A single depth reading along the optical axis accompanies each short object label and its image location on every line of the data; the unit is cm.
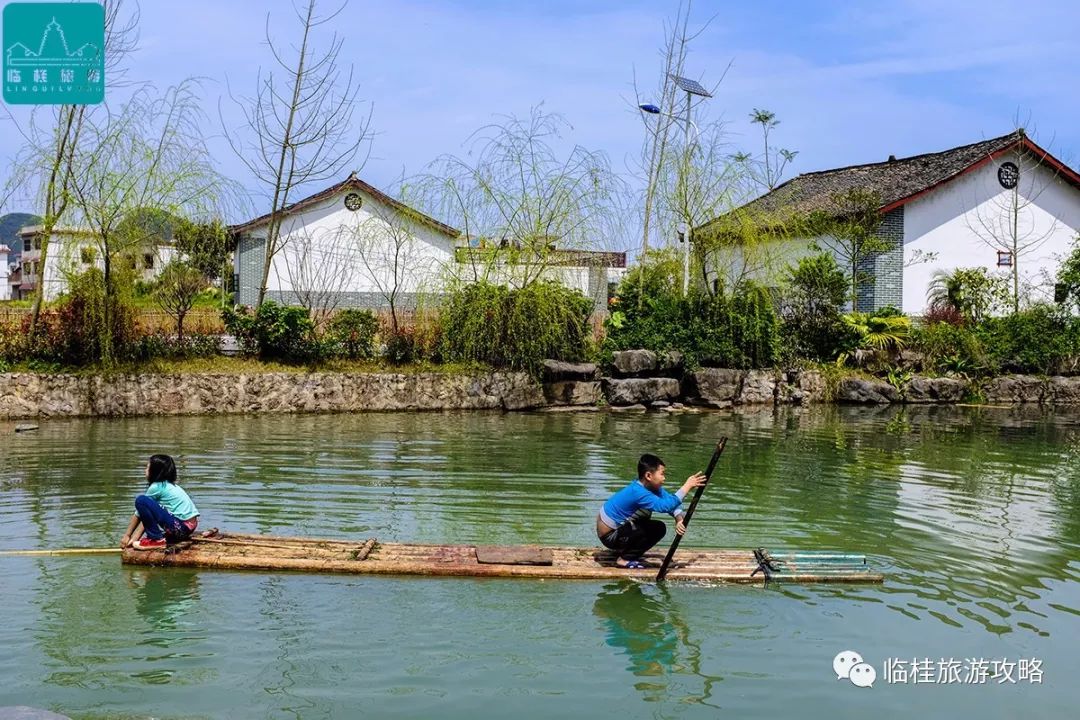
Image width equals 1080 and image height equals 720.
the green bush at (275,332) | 2144
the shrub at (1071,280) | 2658
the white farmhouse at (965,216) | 2664
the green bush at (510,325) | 2220
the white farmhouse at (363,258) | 2330
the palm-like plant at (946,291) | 2678
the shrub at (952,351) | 2475
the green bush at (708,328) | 2345
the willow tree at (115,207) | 1948
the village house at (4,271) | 6128
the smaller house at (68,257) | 1973
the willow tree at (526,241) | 2292
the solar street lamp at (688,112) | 2441
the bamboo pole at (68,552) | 834
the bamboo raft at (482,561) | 775
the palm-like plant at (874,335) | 2473
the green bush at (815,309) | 2494
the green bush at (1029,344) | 2503
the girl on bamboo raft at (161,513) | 812
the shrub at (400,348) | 2252
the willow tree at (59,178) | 1939
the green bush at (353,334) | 2220
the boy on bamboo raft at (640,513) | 811
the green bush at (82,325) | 1983
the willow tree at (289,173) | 2212
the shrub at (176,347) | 2064
